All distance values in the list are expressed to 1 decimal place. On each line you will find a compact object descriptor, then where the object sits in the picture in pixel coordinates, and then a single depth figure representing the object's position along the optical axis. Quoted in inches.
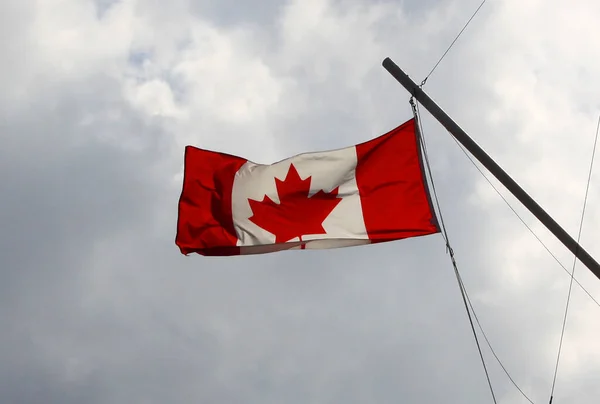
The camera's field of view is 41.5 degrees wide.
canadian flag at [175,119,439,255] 878.4
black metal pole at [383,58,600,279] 674.8
